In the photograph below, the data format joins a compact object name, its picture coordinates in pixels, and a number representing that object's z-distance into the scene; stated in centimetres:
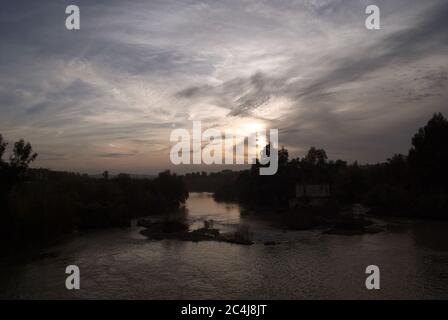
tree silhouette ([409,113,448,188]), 5006
